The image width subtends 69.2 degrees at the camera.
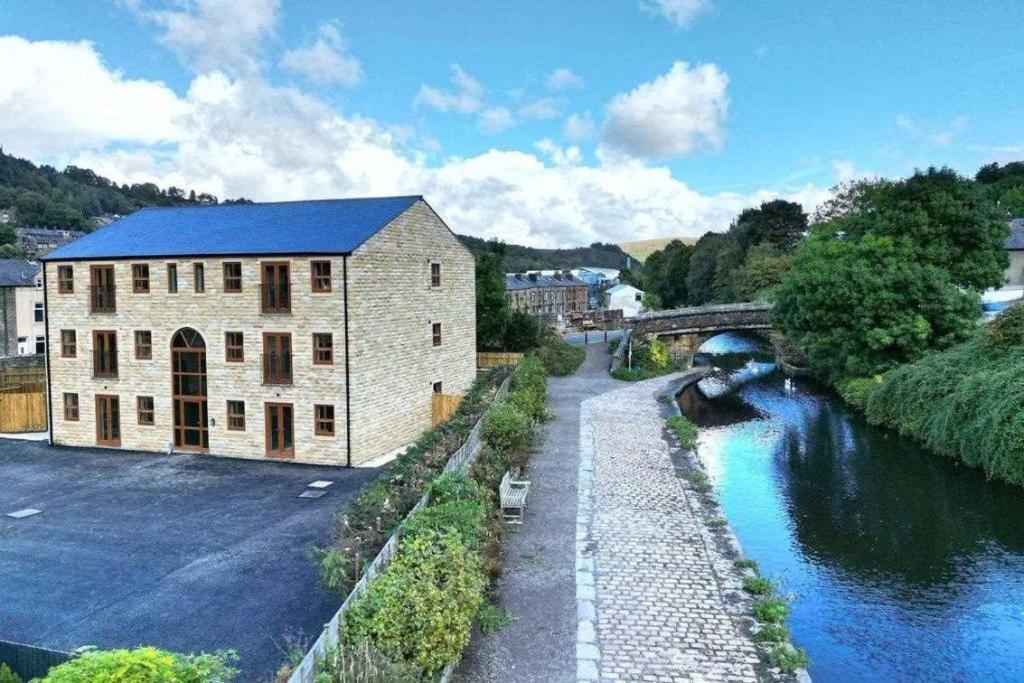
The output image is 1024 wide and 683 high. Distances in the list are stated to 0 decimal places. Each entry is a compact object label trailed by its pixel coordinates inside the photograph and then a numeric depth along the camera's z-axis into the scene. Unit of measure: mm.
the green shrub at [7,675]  7852
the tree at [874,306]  31500
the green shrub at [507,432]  18672
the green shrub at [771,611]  10742
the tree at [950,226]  34000
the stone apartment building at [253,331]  20781
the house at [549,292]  82750
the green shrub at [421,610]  8703
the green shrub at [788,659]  9508
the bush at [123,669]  5973
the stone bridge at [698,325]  46250
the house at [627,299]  82938
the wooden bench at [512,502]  15047
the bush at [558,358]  37500
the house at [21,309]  40594
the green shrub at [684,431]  22797
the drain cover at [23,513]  16578
